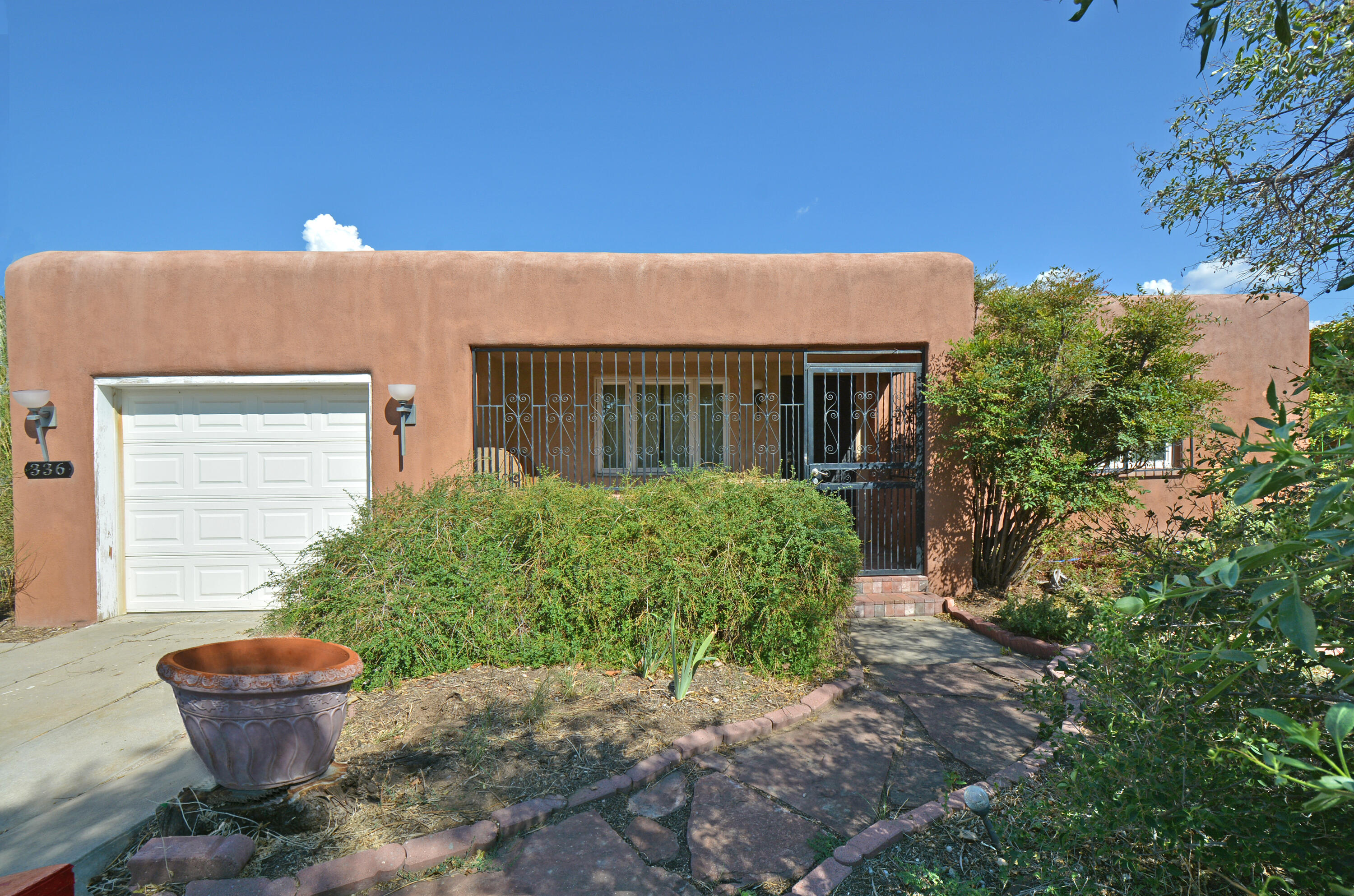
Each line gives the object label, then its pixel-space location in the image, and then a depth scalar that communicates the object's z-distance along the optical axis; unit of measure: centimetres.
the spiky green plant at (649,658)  441
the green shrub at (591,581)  441
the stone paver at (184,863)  241
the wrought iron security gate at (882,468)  681
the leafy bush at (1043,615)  530
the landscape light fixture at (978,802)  229
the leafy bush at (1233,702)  116
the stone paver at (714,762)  337
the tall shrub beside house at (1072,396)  581
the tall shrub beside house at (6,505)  641
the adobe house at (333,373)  629
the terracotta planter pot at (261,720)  271
